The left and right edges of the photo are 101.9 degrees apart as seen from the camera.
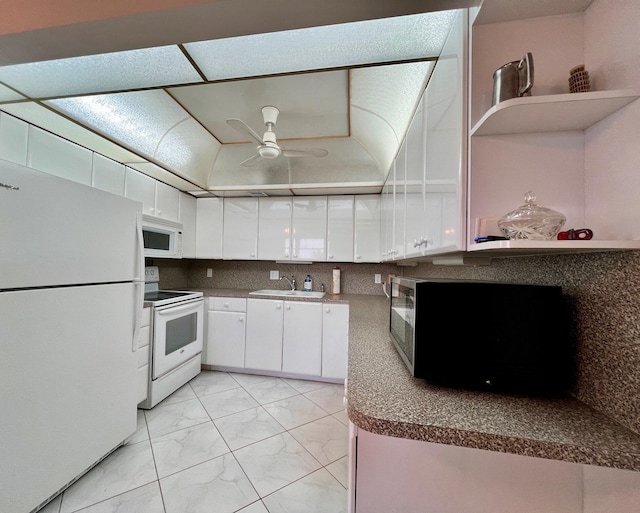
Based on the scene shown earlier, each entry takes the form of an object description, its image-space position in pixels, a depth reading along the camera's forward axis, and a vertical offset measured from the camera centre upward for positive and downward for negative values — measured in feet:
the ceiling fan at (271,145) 6.30 +2.87
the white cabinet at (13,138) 4.94 +2.34
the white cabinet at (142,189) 7.36 +2.13
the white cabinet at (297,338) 8.63 -2.61
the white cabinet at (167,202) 8.50 +2.01
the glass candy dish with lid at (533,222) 2.07 +0.34
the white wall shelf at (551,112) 1.94 +1.25
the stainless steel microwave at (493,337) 2.35 -0.69
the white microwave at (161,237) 7.77 +0.75
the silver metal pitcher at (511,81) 2.16 +1.59
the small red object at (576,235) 1.94 +0.23
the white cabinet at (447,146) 2.64 +1.38
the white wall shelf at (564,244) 1.77 +0.15
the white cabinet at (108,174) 6.47 +2.23
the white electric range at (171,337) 7.07 -2.36
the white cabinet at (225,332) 9.28 -2.58
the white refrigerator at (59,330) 3.59 -1.17
